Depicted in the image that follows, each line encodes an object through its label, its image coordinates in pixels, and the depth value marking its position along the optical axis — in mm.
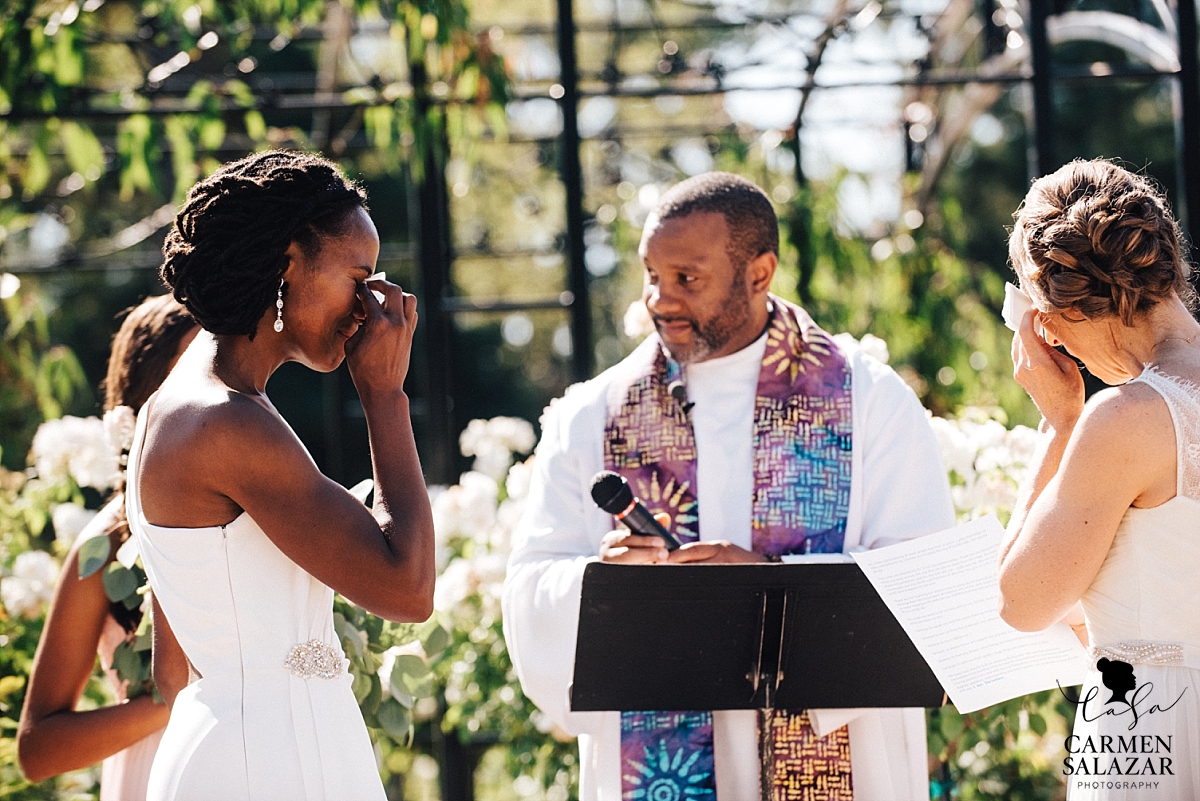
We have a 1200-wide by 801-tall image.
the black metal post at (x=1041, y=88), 5254
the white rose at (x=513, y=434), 5391
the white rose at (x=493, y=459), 5355
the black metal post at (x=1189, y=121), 5254
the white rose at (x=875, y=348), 4430
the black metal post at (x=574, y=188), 5121
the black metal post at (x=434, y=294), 5562
